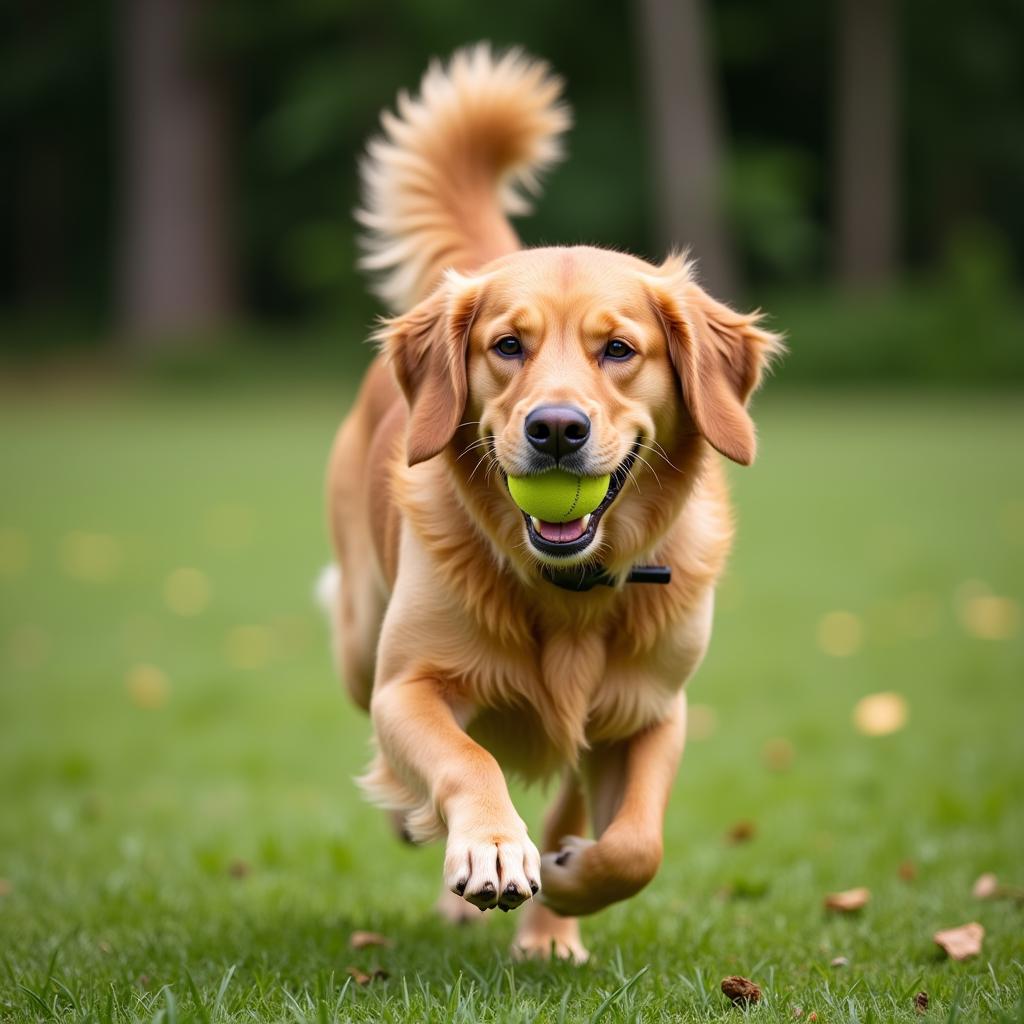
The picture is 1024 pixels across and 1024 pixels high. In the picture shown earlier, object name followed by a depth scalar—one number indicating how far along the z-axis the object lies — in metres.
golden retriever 3.43
